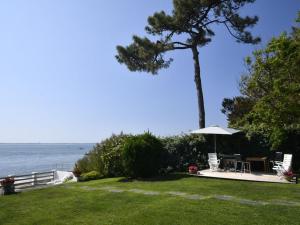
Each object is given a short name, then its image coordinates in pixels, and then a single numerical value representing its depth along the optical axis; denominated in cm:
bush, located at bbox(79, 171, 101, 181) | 1047
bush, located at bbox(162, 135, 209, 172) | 1155
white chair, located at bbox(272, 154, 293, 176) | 914
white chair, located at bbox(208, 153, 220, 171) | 1063
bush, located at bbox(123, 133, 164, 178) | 993
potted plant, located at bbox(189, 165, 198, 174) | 1009
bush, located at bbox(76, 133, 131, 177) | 1075
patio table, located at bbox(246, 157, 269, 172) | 1036
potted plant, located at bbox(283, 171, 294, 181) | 838
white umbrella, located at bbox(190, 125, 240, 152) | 1058
